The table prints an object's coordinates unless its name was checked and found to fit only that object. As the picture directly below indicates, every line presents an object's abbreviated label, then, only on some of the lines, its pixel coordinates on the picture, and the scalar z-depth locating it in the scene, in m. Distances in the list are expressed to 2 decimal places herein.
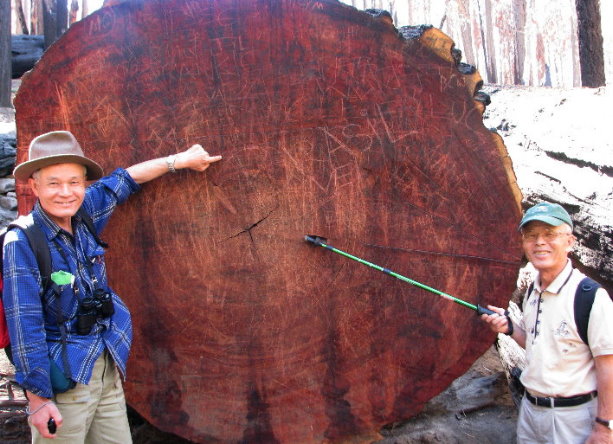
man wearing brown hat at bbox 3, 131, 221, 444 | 1.80
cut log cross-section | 2.39
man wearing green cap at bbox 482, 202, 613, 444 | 1.93
